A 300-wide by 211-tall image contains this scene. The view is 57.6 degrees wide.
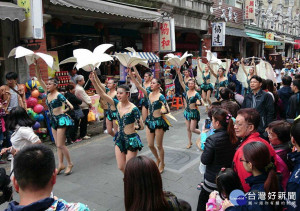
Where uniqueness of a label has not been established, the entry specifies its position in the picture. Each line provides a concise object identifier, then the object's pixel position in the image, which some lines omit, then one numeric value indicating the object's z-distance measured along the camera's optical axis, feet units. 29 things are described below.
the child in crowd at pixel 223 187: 7.91
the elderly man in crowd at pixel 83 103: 25.77
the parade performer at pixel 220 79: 33.30
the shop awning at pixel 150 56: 35.53
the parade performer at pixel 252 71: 27.35
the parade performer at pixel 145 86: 20.12
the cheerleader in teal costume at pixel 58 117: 17.33
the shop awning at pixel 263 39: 73.30
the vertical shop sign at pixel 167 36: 40.65
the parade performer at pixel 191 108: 21.65
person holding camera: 9.80
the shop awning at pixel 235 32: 61.73
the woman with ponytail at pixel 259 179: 6.94
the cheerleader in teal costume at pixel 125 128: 14.28
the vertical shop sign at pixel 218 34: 55.91
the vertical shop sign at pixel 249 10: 71.26
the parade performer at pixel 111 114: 21.20
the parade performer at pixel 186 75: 32.42
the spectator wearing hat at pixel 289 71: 43.00
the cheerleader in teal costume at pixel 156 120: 17.37
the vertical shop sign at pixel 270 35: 82.08
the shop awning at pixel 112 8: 24.93
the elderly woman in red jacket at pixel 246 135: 8.32
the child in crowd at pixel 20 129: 12.62
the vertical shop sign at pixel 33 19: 21.35
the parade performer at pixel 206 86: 36.06
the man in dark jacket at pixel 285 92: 19.84
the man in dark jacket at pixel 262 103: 16.19
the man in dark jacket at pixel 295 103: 17.48
